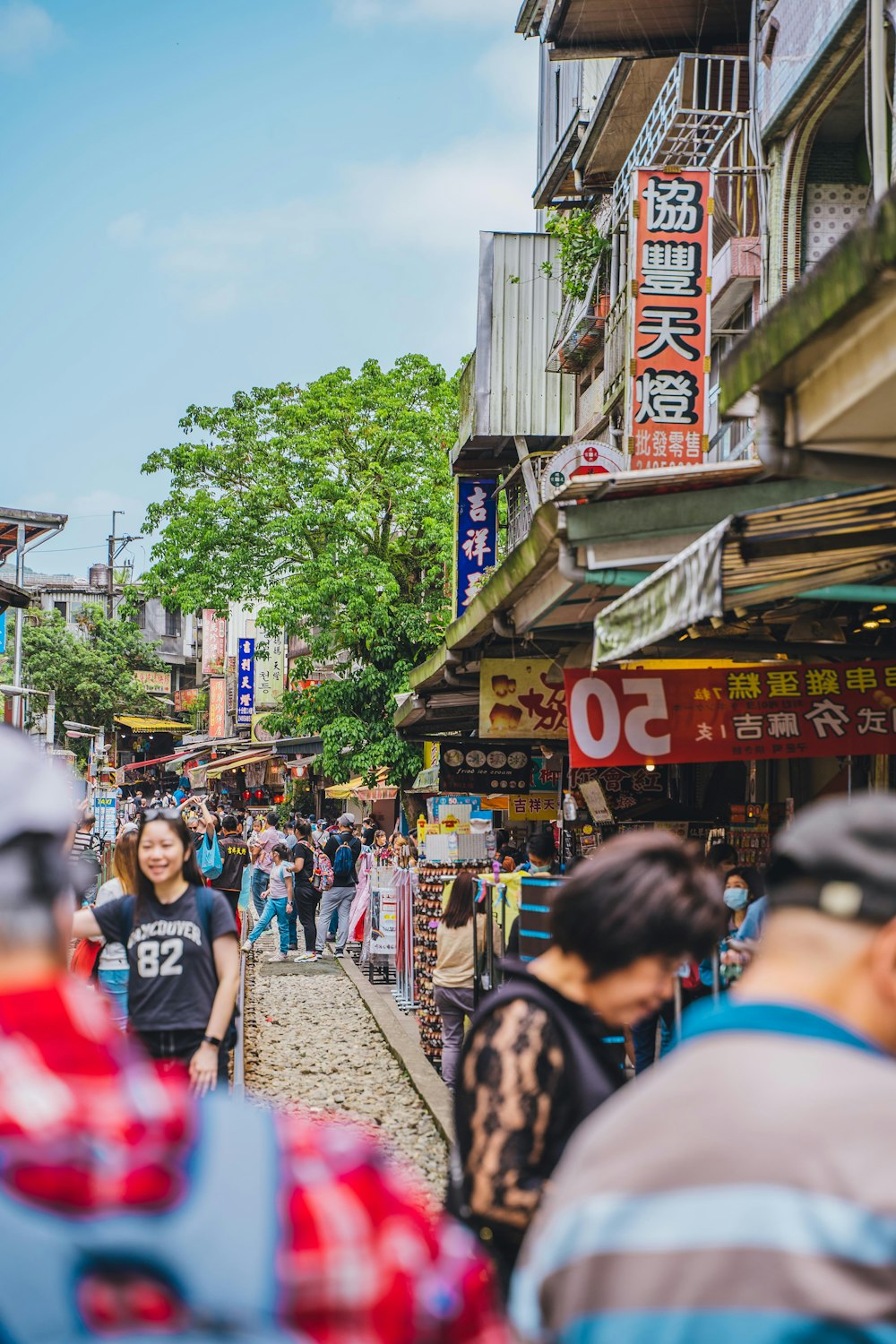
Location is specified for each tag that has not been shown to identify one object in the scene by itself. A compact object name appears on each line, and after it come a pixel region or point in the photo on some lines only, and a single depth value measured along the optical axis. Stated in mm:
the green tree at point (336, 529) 25953
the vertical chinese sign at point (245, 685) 49406
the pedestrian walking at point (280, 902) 18781
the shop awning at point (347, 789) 30725
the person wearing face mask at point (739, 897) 8000
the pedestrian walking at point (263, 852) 20469
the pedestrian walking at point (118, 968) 6633
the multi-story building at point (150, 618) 67312
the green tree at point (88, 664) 51906
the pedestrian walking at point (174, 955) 5352
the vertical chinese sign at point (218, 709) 58875
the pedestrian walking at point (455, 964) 9109
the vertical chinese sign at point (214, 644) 58606
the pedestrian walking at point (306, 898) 18797
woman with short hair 2518
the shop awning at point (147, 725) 60125
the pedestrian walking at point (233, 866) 14414
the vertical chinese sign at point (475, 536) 18234
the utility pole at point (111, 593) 66000
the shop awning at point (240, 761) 44278
